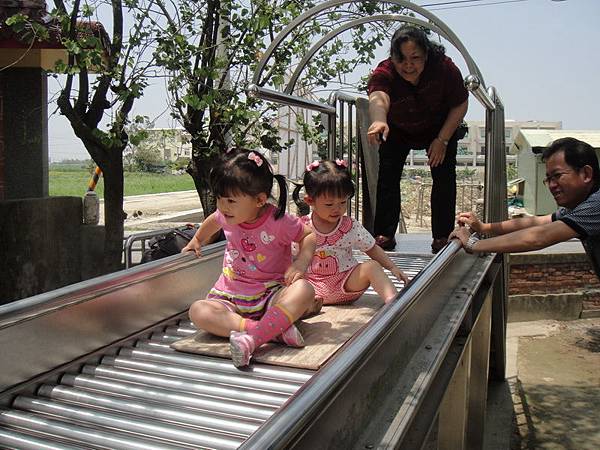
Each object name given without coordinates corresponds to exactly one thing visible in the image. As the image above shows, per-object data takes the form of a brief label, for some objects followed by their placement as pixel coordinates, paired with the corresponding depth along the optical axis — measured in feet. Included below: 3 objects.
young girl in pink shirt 8.65
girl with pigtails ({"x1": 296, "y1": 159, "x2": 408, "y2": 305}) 10.44
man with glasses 10.91
